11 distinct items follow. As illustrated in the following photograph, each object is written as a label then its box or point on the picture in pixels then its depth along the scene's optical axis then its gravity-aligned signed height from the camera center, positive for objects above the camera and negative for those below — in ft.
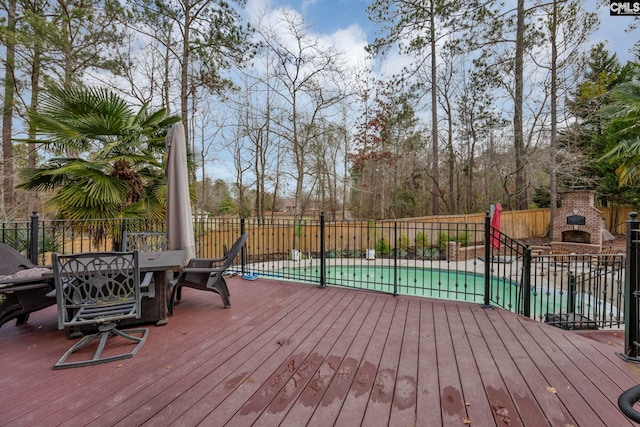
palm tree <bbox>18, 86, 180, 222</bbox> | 13.50 +2.85
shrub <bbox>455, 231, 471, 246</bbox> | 33.65 -3.50
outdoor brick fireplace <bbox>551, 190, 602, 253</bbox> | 32.50 -1.69
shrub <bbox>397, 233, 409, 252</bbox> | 34.57 -4.16
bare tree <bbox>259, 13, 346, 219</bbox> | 28.96 +14.37
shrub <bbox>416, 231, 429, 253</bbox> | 33.91 -4.02
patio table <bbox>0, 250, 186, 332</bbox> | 8.16 -2.74
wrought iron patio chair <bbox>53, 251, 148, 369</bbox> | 6.98 -2.50
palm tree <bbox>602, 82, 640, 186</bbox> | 18.15 +6.47
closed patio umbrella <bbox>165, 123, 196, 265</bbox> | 11.40 +0.64
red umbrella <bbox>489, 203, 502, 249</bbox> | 26.95 -0.47
